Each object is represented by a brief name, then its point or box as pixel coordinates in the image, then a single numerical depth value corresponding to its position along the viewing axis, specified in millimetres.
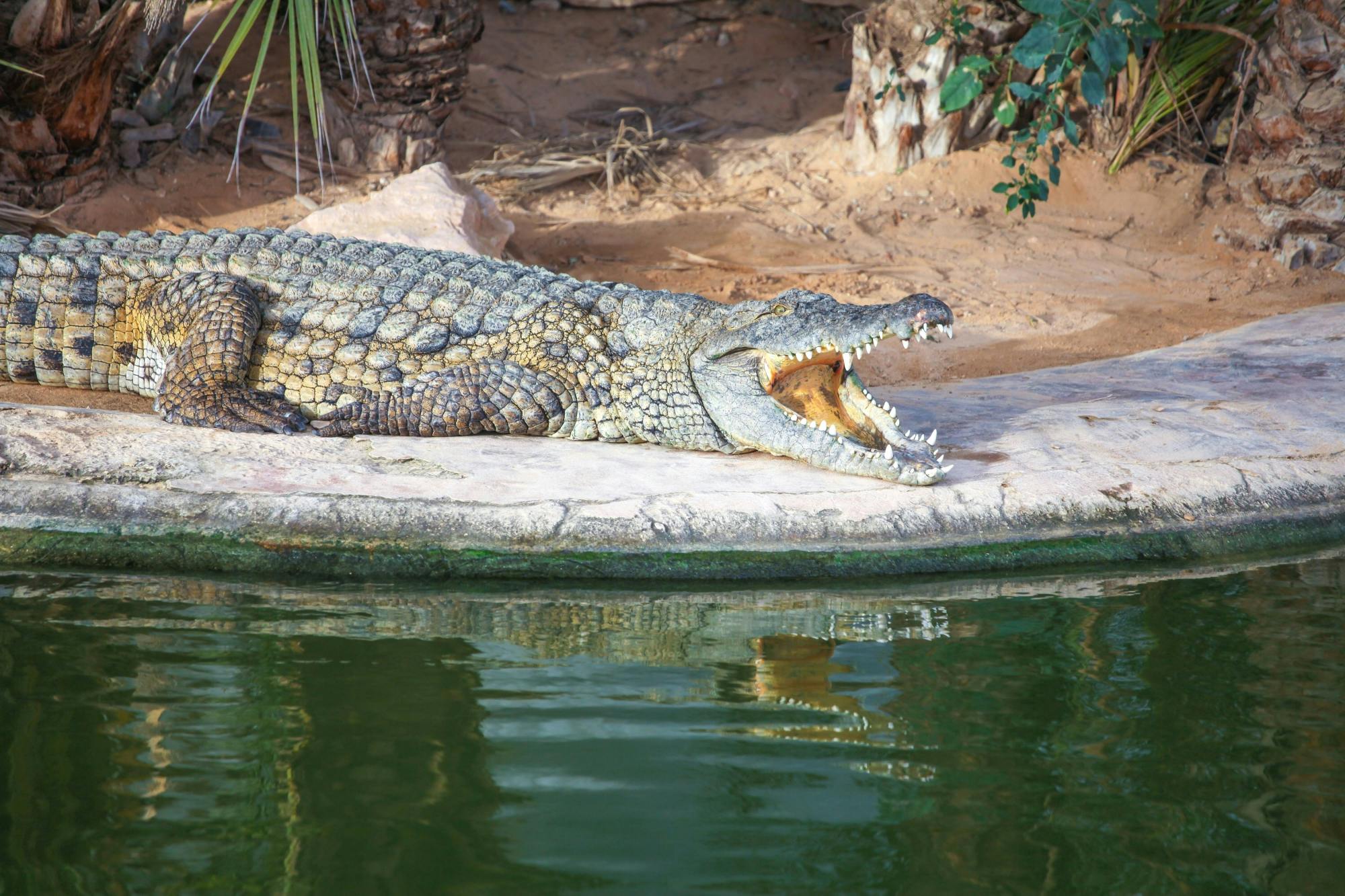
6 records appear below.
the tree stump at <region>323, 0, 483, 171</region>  16719
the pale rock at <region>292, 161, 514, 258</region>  12826
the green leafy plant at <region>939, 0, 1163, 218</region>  12180
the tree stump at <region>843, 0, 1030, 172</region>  17109
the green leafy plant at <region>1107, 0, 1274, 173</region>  17000
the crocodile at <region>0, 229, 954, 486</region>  8602
